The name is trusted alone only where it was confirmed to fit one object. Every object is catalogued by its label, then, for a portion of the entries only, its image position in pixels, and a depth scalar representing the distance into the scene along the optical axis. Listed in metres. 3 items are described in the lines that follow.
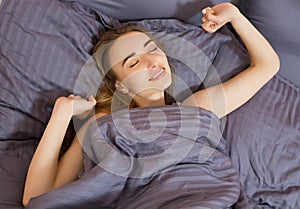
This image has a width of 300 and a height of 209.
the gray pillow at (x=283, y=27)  2.23
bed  1.98
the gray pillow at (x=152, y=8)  2.31
